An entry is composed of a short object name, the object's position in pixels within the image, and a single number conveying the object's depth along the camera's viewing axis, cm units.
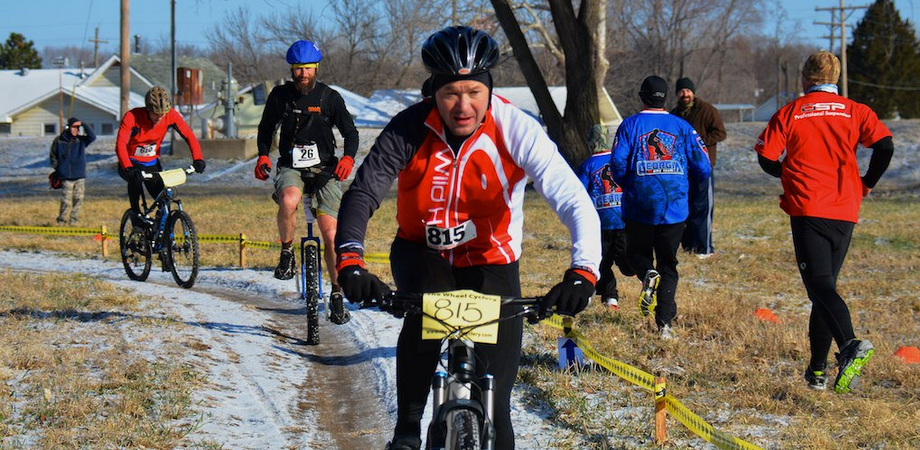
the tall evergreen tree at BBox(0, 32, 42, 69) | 9006
